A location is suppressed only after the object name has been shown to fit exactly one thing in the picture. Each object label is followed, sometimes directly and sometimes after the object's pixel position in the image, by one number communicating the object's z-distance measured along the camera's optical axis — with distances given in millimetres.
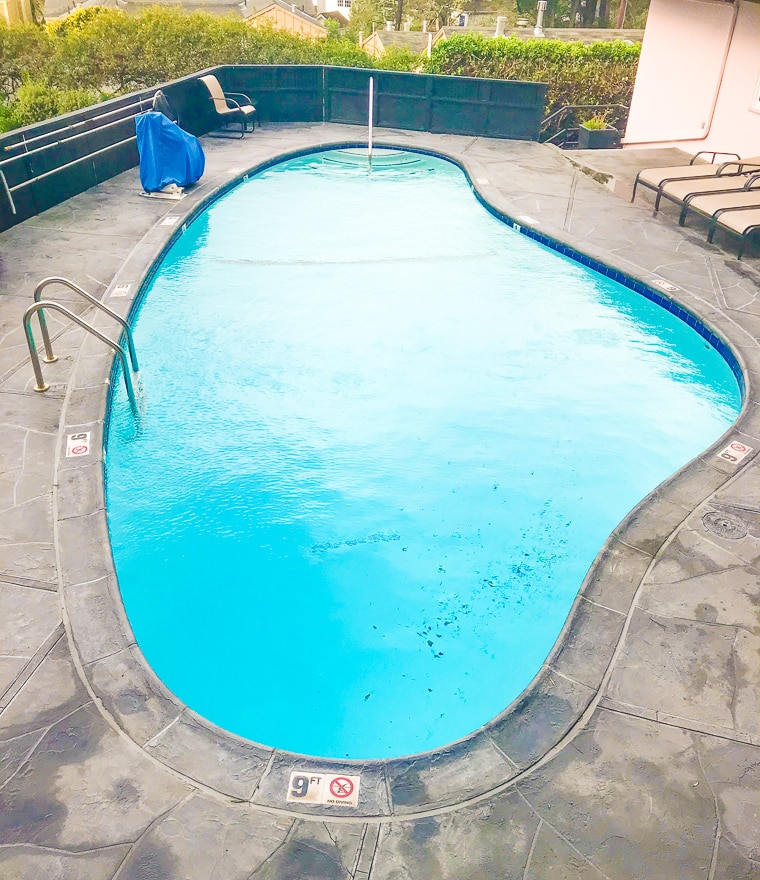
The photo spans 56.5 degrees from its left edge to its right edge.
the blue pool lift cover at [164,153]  10789
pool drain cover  5223
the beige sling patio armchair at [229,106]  14867
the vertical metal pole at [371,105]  14598
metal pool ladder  5684
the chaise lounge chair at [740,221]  9352
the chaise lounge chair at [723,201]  10055
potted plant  16234
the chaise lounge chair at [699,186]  10648
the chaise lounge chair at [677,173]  11273
